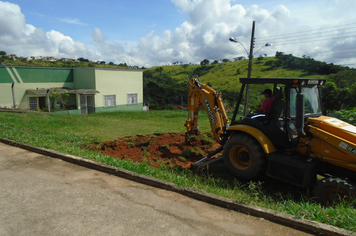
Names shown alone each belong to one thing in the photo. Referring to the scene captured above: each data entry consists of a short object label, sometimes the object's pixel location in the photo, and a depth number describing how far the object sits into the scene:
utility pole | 16.94
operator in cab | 5.80
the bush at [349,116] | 13.05
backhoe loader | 4.63
